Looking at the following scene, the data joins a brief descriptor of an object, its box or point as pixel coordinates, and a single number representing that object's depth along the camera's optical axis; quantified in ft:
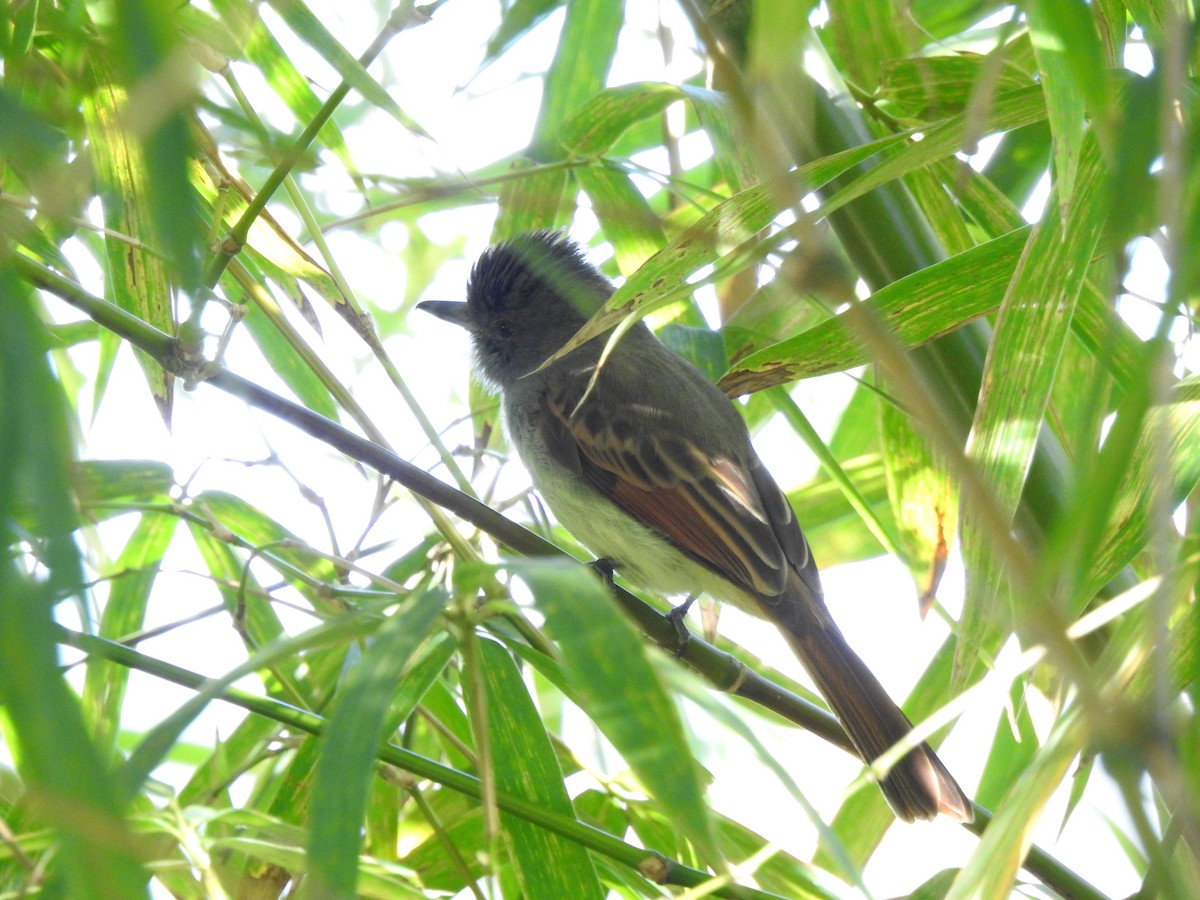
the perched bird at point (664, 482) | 12.39
